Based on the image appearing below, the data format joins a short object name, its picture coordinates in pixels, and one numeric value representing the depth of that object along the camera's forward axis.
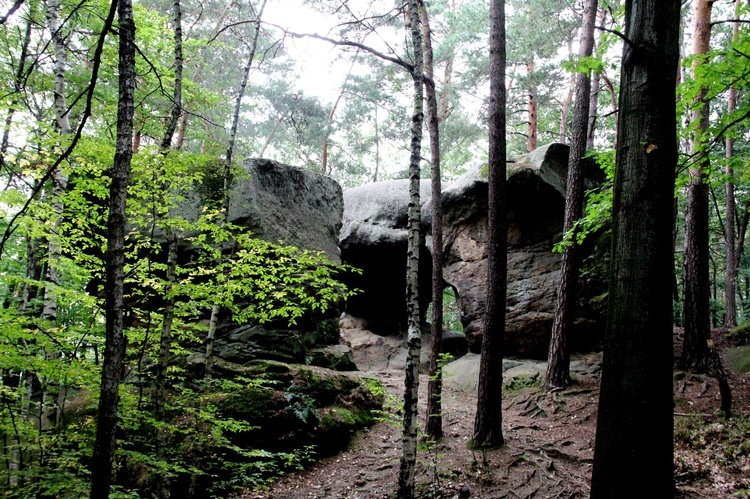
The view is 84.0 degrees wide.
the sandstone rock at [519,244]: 11.27
